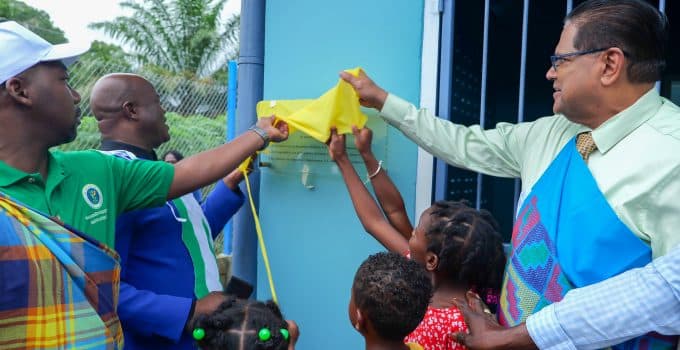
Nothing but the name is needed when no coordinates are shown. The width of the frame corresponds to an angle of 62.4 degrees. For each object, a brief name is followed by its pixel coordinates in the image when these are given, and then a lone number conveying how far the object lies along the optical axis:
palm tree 13.38
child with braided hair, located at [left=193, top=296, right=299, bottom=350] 1.46
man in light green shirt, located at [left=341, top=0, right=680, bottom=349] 1.44
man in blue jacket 1.86
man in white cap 1.37
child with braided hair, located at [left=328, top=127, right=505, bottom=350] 1.76
